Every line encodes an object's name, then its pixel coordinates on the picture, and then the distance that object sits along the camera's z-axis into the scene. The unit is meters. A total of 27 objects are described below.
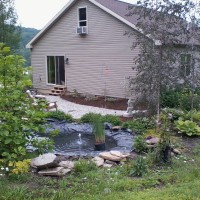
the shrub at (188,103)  10.09
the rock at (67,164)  4.73
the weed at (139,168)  4.54
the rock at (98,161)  5.08
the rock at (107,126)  8.38
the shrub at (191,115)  8.60
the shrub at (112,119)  8.72
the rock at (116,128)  8.23
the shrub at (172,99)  10.56
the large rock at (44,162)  4.49
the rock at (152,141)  6.16
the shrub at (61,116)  9.58
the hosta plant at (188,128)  7.43
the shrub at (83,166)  4.60
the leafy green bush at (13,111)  4.30
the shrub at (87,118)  9.06
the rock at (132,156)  5.58
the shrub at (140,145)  5.96
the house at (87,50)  13.63
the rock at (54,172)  4.41
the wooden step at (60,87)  16.11
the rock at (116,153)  5.45
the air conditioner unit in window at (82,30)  14.81
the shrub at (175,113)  8.82
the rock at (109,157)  5.33
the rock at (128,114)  9.95
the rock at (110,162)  5.24
